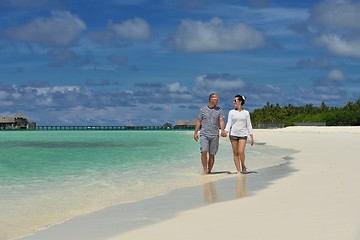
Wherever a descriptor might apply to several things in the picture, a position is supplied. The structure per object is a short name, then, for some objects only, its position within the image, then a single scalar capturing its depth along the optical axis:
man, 12.94
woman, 12.84
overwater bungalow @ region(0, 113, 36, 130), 196.75
